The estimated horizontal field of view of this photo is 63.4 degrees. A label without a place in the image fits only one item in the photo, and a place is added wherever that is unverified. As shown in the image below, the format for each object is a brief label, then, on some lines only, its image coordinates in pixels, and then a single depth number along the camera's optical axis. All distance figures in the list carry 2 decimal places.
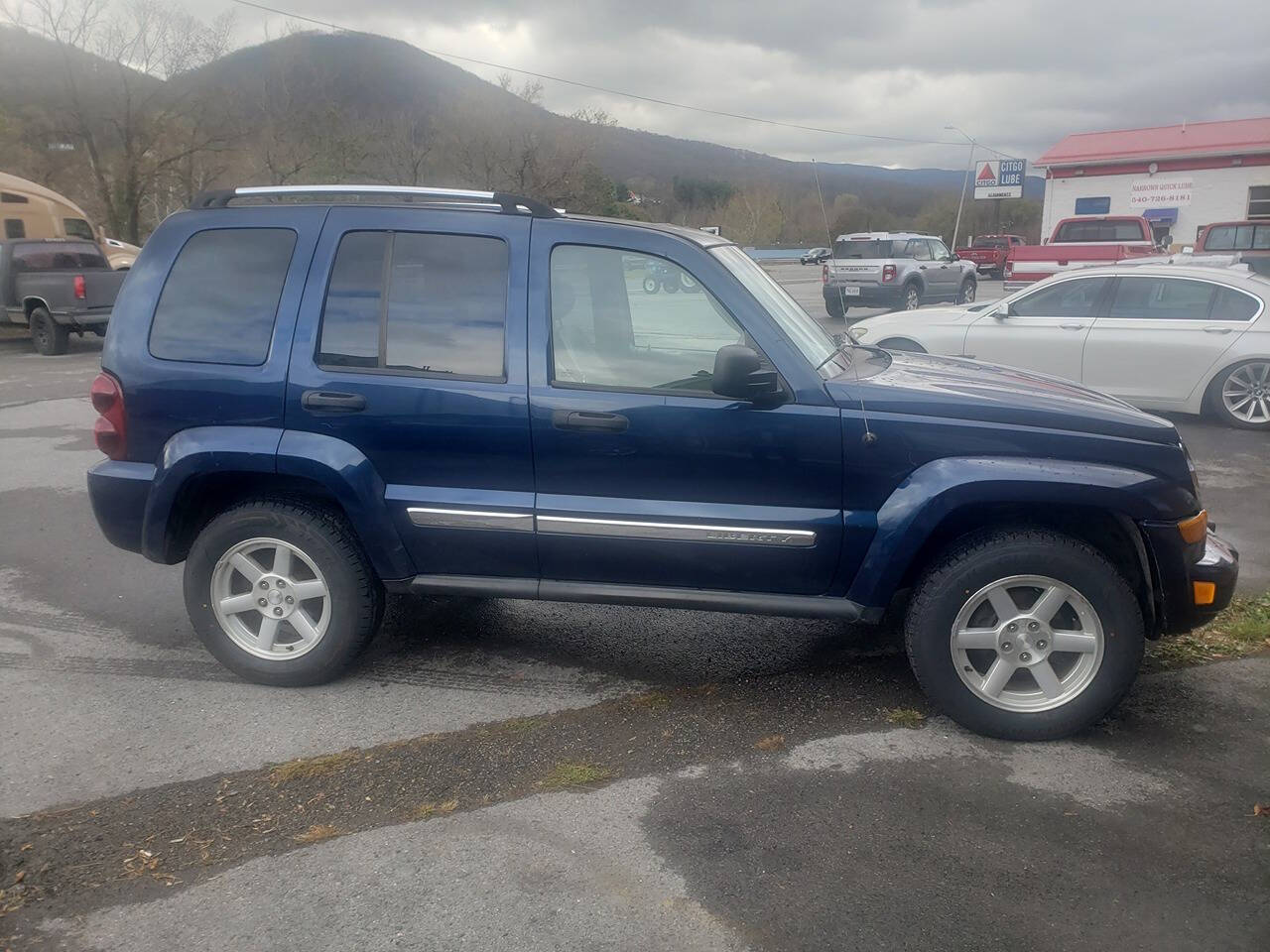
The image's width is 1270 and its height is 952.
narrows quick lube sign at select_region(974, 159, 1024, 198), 49.97
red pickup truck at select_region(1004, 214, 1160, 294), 21.28
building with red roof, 34.78
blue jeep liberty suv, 3.90
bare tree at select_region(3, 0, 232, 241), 33.06
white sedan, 9.90
